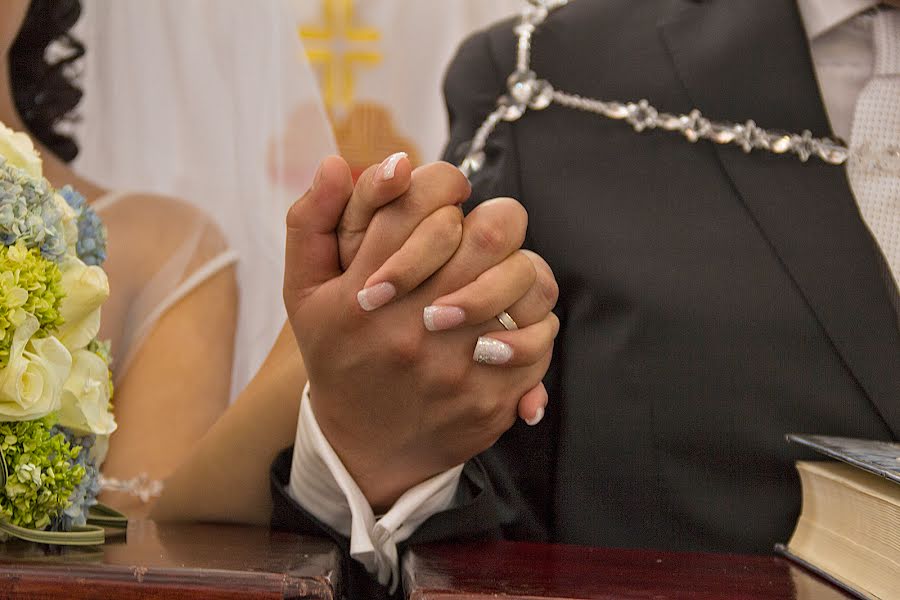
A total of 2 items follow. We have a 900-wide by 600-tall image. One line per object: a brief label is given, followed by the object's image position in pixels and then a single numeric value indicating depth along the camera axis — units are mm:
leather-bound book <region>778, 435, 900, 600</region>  841
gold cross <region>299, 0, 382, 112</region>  1817
